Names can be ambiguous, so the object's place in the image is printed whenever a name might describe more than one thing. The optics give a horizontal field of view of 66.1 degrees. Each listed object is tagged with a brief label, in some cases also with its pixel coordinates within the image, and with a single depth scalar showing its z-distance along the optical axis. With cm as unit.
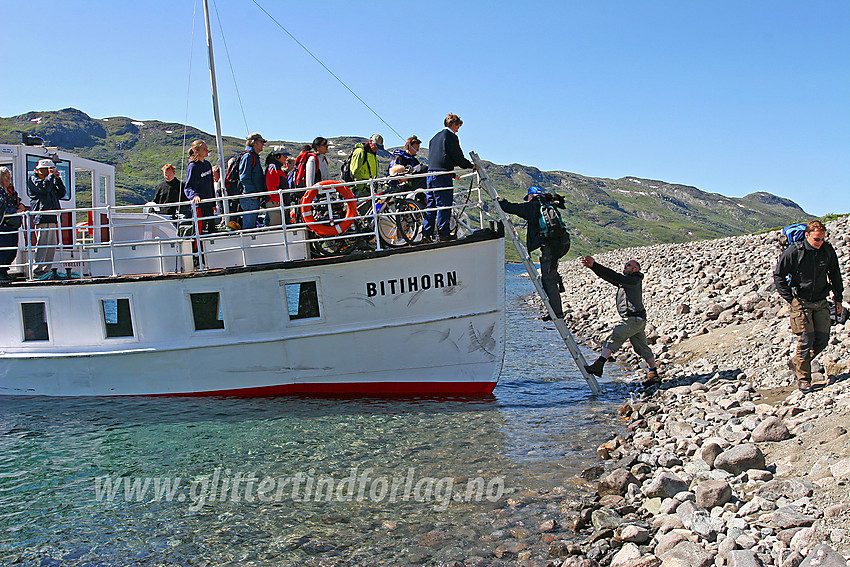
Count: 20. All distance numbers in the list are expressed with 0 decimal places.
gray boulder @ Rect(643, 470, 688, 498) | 649
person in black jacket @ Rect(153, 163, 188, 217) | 1291
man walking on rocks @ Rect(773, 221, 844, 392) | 855
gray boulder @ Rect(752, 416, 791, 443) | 735
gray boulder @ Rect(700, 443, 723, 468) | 710
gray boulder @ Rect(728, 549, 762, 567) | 475
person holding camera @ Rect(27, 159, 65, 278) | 1306
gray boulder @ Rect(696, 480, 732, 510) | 601
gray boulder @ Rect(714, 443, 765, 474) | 667
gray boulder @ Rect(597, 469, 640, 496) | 693
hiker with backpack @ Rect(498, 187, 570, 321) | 1134
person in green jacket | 1202
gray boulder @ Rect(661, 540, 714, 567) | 500
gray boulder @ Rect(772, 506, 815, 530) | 514
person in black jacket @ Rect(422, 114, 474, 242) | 1148
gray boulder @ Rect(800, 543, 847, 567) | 437
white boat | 1161
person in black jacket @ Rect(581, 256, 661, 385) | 1116
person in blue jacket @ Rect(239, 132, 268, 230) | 1218
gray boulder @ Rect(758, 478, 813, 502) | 573
